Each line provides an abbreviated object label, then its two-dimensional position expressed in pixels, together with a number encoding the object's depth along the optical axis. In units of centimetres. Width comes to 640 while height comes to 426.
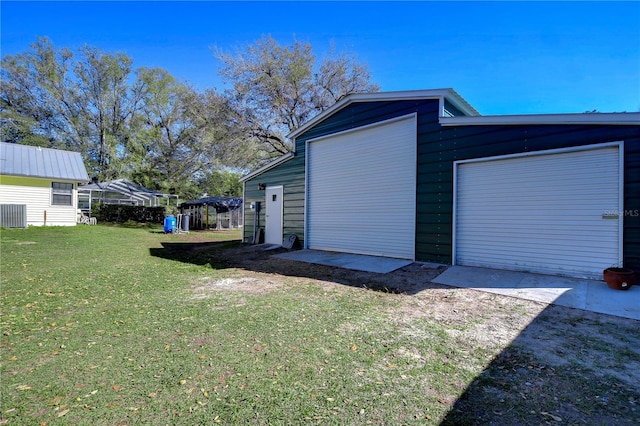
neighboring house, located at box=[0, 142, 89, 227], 1364
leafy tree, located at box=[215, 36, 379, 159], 1570
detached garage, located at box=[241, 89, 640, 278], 495
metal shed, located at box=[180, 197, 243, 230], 2059
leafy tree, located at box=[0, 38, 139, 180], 2252
